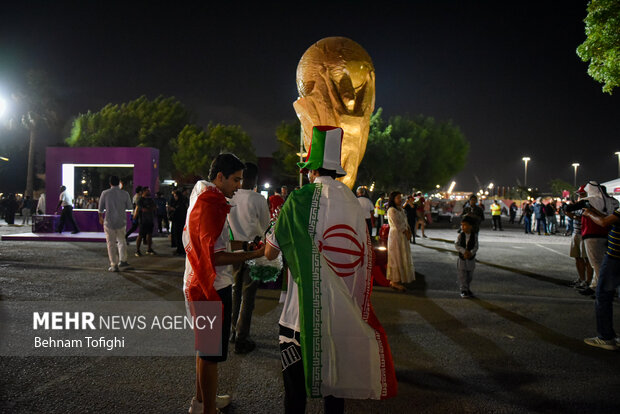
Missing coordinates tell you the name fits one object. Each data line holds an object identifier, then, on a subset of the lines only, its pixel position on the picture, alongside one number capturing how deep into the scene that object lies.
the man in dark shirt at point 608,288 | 4.60
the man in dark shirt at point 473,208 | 10.00
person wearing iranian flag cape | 2.15
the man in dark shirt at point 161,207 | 13.53
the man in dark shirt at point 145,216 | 10.77
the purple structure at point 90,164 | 16.31
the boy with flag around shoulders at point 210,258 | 2.56
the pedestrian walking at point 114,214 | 8.31
